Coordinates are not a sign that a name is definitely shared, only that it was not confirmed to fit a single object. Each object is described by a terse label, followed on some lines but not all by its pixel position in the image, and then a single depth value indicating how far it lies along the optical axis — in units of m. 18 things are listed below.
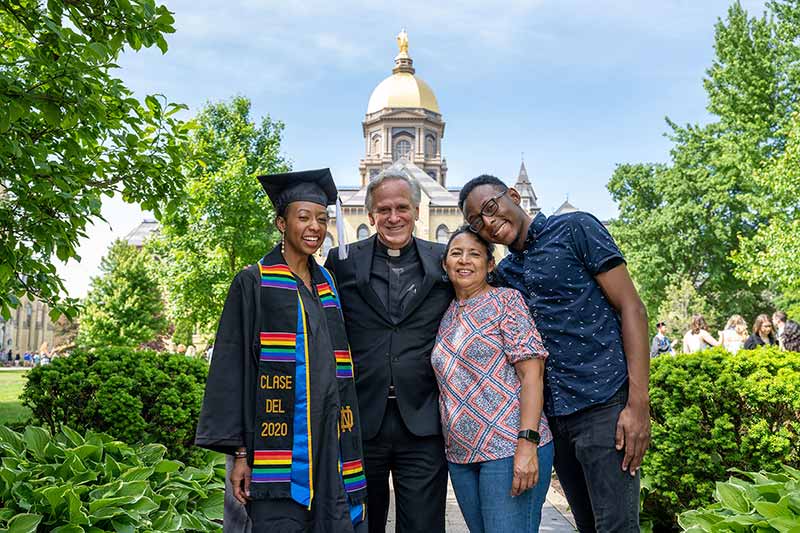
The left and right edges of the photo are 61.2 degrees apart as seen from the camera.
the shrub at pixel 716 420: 4.94
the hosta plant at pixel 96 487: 3.97
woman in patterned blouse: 3.10
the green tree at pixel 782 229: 18.77
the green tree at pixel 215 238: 23.47
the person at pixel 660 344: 15.95
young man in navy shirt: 3.10
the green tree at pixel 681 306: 32.88
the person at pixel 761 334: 11.00
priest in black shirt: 3.47
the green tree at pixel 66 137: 3.44
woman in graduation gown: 3.11
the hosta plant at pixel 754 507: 3.60
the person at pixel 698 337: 13.35
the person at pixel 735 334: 12.67
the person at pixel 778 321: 13.18
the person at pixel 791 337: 9.72
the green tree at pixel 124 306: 37.62
